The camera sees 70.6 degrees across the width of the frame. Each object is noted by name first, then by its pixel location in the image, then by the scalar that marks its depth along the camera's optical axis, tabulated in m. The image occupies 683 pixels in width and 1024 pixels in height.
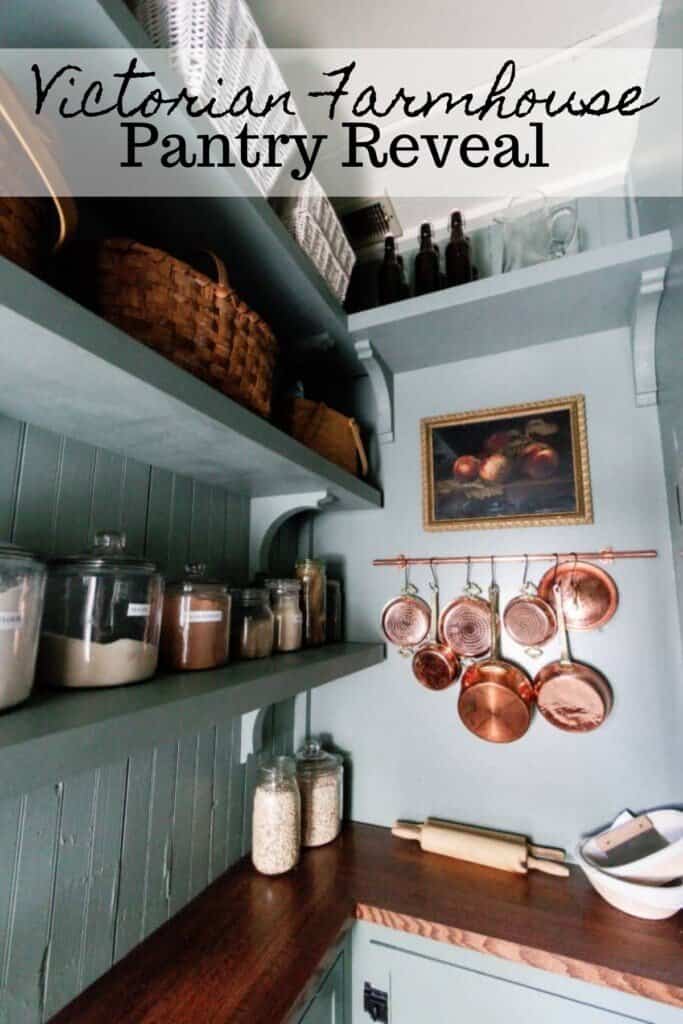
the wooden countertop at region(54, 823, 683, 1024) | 0.69
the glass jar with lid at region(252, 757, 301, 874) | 0.96
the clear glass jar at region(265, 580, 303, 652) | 0.96
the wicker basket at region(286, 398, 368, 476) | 1.05
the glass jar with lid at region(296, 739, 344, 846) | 1.07
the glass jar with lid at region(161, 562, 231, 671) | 0.70
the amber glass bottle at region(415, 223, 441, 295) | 1.24
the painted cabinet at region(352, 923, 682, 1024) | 0.76
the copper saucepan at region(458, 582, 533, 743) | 1.03
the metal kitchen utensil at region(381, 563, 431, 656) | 1.16
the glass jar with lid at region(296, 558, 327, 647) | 1.07
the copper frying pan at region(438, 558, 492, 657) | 1.09
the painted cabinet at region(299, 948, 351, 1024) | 0.82
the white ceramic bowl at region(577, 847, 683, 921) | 0.79
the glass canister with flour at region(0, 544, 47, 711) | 0.44
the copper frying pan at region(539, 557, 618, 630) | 1.01
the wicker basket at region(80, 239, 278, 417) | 0.61
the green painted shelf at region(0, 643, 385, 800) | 0.39
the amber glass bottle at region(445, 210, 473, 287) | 1.20
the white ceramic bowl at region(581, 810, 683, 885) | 0.82
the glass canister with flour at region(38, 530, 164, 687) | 0.56
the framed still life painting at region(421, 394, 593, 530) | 1.08
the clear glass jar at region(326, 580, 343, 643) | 1.19
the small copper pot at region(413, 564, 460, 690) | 1.12
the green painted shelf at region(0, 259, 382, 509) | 0.43
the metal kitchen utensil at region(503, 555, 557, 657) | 1.04
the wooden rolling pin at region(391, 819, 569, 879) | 0.96
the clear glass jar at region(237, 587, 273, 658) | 0.84
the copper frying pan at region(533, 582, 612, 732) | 0.98
